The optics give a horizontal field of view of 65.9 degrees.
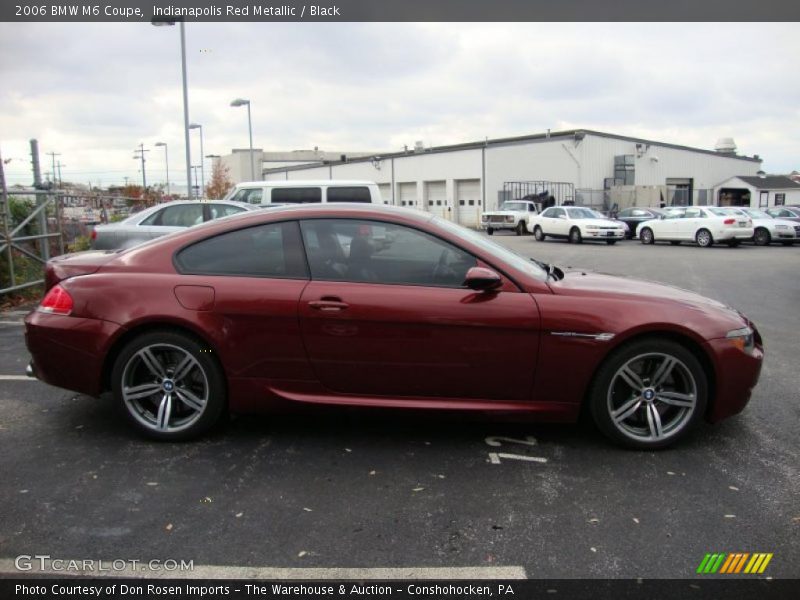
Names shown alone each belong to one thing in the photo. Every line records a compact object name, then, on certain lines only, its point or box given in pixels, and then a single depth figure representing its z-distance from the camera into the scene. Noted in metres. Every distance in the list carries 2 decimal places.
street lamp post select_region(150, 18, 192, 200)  17.10
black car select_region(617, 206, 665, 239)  28.03
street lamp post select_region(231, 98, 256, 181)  31.25
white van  13.16
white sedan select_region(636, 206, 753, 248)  22.22
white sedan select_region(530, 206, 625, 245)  24.39
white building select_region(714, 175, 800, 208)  44.53
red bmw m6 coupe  3.72
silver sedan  10.84
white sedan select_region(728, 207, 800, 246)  23.09
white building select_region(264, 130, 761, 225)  41.41
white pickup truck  31.39
